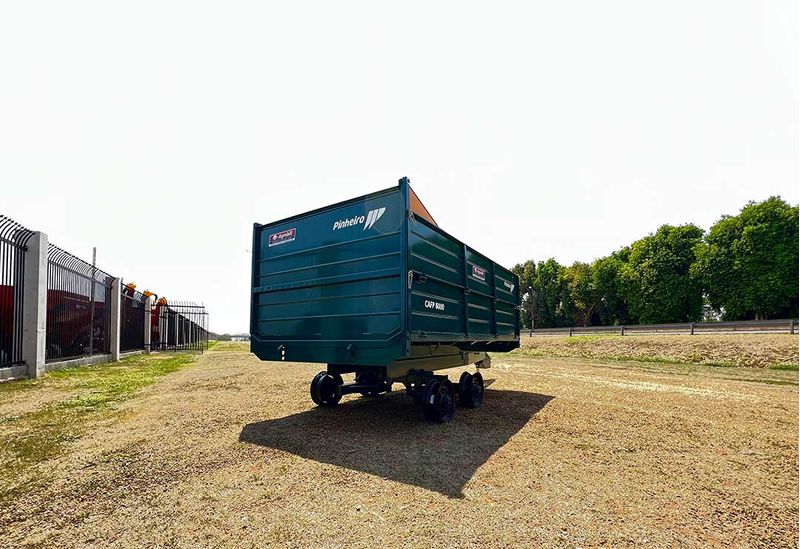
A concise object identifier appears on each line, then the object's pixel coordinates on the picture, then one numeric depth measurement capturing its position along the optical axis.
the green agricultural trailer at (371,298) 4.94
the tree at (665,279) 38.50
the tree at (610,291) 46.69
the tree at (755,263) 31.45
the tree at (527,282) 55.81
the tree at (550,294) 52.78
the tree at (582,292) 48.78
